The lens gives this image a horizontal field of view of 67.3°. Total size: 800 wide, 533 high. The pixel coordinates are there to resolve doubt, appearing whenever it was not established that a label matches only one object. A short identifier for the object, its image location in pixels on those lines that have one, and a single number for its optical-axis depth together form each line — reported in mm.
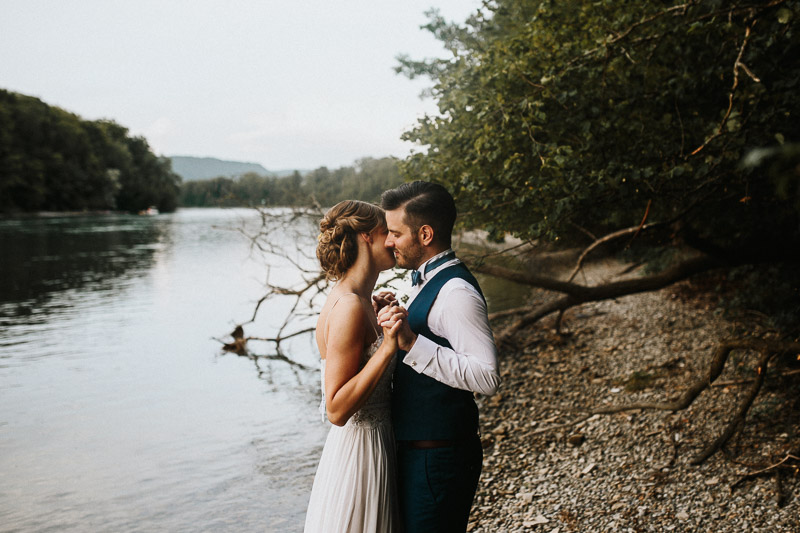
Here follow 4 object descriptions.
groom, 2396
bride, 2551
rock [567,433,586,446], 7020
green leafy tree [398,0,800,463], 5504
